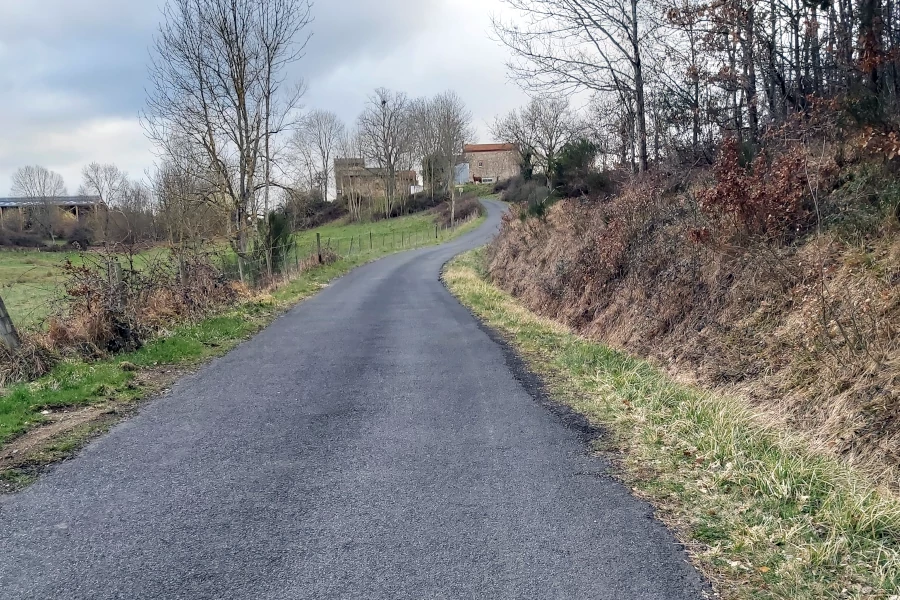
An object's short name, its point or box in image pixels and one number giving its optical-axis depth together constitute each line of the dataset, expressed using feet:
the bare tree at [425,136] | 262.86
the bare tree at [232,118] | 71.36
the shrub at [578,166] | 69.44
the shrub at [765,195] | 31.65
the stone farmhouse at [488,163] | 334.65
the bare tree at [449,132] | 249.75
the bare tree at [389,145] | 260.42
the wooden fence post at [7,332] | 30.17
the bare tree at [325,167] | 273.54
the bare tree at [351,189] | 263.70
